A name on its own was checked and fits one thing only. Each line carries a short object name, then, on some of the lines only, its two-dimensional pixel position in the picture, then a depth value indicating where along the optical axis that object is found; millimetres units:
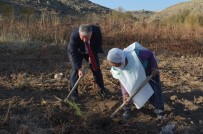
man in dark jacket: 3391
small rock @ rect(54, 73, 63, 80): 4381
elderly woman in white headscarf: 2965
